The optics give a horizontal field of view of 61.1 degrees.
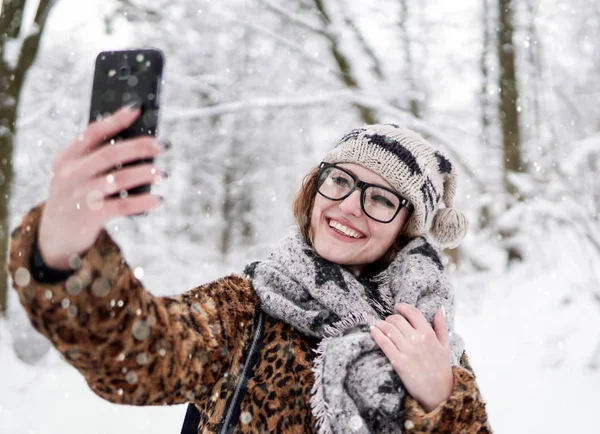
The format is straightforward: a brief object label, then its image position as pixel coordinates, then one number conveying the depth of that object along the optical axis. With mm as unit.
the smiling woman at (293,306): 968
